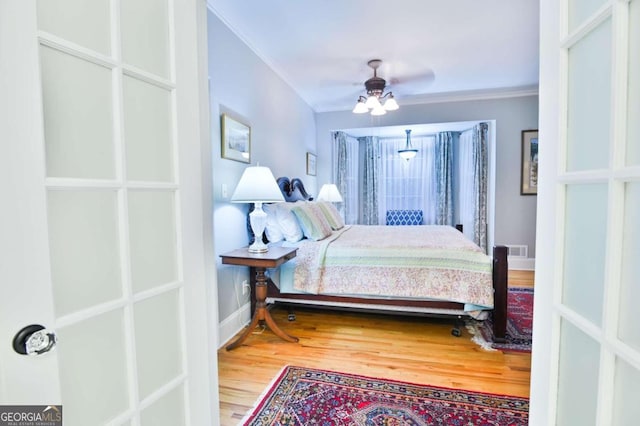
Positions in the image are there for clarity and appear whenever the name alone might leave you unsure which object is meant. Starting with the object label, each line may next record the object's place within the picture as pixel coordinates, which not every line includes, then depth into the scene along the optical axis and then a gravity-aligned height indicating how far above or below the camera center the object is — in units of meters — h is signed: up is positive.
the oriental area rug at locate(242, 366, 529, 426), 1.63 -1.14
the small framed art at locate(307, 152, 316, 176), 5.04 +0.59
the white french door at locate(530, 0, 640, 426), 0.61 -0.05
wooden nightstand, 2.39 -0.49
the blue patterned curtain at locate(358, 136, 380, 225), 5.90 +0.32
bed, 2.48 -0.66
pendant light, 5.12 +0.75
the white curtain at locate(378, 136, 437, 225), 5.86 +0.37
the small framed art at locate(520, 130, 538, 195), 4.72 +0.54
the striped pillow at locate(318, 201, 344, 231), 3.79 -0.20
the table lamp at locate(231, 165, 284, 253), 2.48 +0.05
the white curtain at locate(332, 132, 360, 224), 5.64 +0.49
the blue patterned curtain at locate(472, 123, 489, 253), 5.05 +0.26
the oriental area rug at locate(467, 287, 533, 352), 2.41 -1.13
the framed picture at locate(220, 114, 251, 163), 2.64 +0.54
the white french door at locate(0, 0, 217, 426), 0.62 -0.02
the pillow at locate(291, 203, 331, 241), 3.07 -0.23
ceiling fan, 3.56 +1.40
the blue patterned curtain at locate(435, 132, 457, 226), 5.61 +0.31
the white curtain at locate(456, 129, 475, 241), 5.26 +0.23
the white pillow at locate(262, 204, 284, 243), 3.09 -0.24
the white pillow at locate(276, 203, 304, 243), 3.07 -0.24
